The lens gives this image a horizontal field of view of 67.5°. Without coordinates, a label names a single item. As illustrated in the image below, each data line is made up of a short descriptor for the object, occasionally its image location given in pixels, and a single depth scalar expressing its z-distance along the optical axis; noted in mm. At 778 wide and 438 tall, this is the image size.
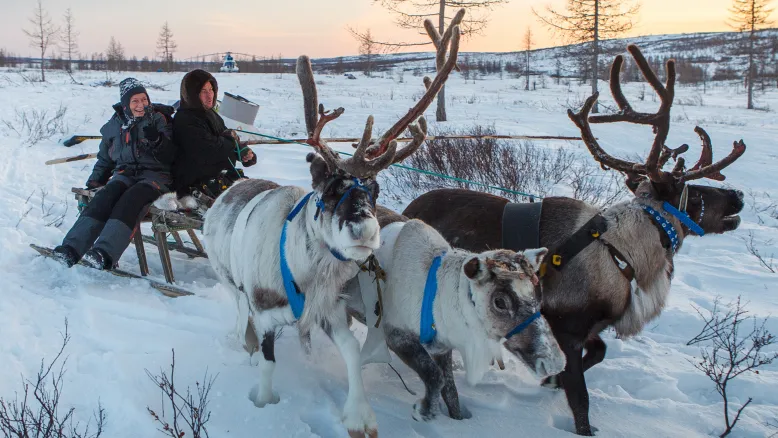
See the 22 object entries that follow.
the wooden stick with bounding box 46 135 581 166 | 6441
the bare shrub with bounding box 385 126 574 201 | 8962
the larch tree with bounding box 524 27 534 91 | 50969
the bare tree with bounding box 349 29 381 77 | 18603
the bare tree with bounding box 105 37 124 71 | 55288
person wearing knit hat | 5121
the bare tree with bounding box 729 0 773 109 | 32812
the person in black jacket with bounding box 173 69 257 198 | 5652
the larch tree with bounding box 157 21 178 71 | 57656
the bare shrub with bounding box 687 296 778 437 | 3693
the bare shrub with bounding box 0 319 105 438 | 2592
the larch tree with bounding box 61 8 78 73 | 48412
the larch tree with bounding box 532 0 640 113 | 25547
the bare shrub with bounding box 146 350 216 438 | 2781
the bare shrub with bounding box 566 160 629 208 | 8203
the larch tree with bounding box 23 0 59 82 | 37012
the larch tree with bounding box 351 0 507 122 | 20250
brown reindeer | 3725
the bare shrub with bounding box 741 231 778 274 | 6207
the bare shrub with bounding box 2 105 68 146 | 13125
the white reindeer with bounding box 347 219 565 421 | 3047
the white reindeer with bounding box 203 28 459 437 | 3119
